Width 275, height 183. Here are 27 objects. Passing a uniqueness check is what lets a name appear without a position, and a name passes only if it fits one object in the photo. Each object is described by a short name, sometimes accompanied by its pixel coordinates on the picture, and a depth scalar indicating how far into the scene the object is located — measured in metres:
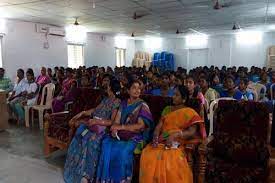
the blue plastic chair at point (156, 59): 12.60
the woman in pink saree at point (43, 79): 5.53
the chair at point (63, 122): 3.13
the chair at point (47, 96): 5.05
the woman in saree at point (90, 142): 2.45
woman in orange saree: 2.01
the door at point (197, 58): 12.02
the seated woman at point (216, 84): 4.33
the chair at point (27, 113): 4.98
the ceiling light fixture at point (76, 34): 8.54
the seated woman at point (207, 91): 3.87
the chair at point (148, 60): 12.89
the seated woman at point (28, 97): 5.13
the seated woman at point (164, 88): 4.14
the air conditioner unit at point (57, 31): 7.82
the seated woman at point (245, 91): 3.74
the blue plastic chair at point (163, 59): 12.47
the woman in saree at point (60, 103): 4.79
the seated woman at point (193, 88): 3.24
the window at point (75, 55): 9.02
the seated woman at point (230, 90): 3.68
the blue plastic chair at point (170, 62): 12.47
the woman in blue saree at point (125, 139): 2.25
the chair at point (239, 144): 1.94
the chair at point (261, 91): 4.91
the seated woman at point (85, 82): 5.14
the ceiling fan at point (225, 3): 5.03
